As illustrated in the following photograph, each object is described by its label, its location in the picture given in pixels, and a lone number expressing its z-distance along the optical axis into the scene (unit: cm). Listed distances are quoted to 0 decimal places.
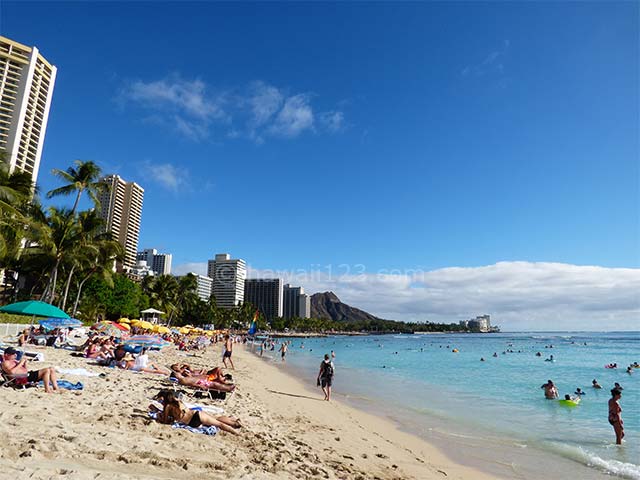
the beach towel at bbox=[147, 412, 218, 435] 567
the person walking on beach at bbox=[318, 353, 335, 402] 1259
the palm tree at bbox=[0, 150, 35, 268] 1611
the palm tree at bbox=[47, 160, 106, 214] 2848
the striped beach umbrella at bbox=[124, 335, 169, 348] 1755
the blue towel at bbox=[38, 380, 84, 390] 763
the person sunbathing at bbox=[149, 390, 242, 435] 583
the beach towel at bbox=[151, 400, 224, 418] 654
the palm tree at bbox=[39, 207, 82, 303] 2598
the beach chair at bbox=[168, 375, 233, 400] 909
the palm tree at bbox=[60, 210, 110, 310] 2742
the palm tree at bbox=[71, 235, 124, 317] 3065
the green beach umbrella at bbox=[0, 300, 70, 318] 1376
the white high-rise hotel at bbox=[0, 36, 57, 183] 8438
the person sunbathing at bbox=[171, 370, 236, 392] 905
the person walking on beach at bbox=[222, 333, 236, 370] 1672
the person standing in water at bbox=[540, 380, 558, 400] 1566
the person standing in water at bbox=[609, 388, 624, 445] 902
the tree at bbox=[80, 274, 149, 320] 4541
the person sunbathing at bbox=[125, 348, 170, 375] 1228
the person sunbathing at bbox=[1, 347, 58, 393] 721
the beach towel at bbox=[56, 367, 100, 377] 952
